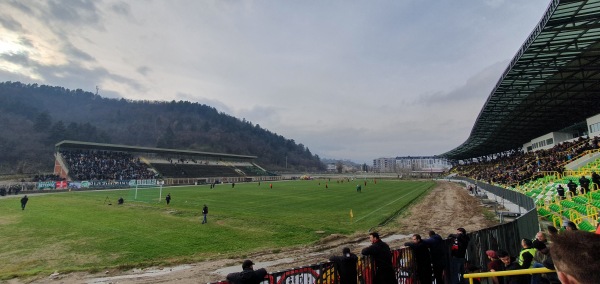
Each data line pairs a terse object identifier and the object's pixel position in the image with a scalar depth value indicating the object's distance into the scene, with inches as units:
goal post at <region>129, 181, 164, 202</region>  1615.3
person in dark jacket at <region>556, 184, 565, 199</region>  876.6
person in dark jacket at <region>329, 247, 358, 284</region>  266.4
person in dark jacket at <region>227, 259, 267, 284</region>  207.0
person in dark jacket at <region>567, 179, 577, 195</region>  872.8
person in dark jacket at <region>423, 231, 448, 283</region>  331.0
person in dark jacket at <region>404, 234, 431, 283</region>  319.9
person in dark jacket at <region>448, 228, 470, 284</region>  354.6
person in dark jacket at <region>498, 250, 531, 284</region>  233.9
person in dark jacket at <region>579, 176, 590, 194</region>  872.6
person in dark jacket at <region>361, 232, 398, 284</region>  285.3
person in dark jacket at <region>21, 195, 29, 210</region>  1235.9
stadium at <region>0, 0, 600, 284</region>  505.0
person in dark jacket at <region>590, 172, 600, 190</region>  837.2
